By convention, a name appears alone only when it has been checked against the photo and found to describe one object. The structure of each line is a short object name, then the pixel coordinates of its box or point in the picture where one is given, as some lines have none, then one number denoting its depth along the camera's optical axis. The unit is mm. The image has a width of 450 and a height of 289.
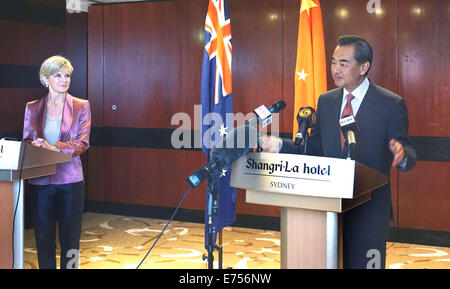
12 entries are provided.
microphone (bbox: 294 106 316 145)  2527
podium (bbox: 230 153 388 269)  2252
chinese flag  5293
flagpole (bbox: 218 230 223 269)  3693
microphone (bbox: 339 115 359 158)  2340
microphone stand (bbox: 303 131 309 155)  2636
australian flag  4594
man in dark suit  2662
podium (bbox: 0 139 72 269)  3137
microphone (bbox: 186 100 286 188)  2279
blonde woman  3736
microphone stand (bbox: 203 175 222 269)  2373
